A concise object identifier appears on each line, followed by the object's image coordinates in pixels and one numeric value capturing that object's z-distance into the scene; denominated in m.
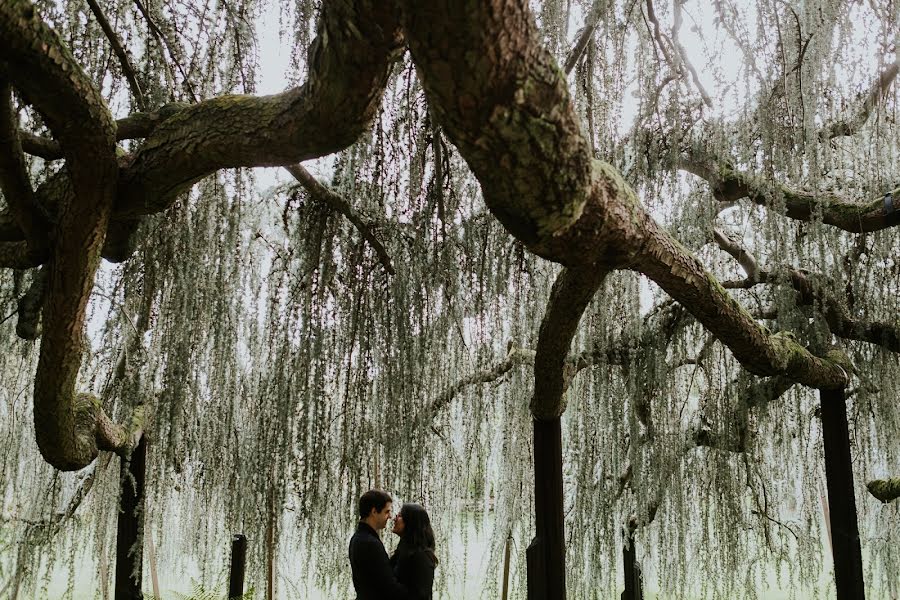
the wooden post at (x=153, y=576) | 4.36
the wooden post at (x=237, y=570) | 3.55
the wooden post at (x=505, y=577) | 4.92
